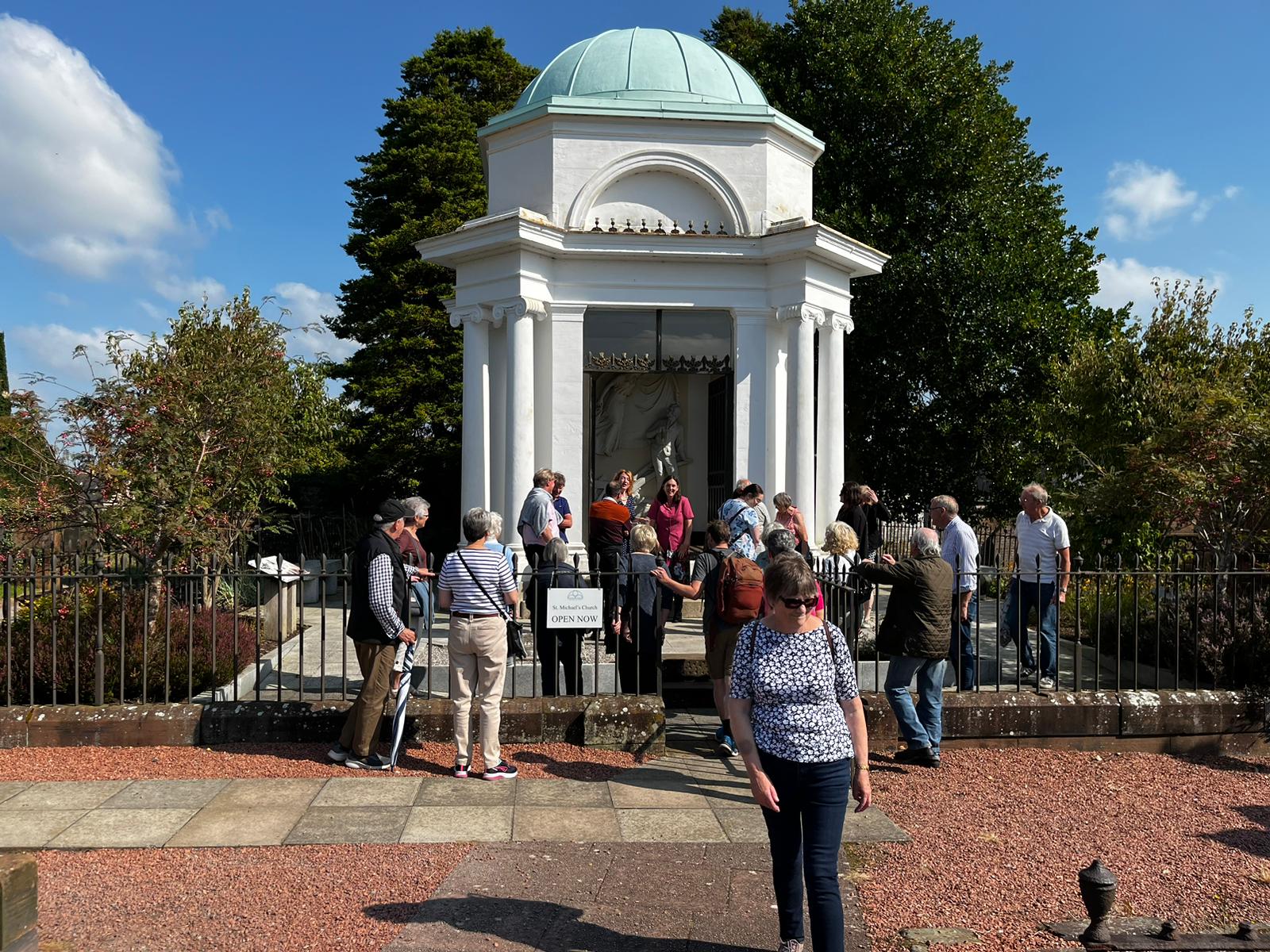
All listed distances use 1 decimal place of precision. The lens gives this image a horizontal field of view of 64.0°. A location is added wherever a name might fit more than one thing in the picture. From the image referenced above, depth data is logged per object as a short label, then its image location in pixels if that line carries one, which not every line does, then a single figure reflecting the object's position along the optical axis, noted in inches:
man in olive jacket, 263.1
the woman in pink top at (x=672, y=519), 439.5
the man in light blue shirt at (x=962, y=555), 311.4
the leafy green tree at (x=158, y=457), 386.6
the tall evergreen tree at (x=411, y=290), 896.3
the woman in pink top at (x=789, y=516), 374.9
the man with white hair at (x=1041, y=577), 328.5
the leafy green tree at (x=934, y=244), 810.2
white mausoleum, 494.6
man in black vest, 257.6
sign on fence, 287.3
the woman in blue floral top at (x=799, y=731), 145.4
